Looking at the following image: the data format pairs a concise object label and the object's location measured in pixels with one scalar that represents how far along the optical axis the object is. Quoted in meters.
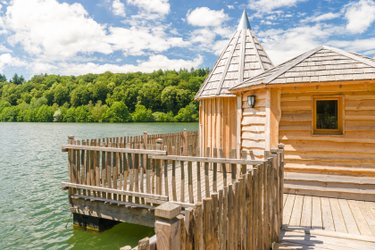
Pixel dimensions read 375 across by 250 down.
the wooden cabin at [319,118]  6.74
